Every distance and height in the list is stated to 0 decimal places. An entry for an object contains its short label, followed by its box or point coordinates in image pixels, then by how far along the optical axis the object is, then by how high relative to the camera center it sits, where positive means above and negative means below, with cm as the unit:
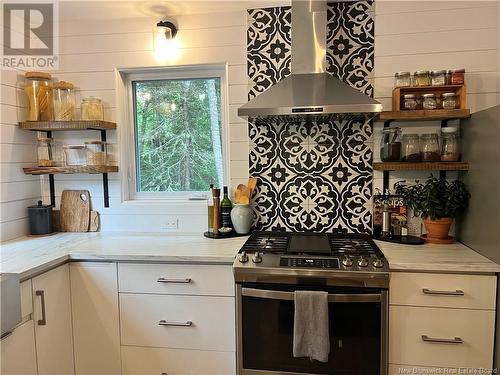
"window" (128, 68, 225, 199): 256 +29
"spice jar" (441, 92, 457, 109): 204 +39
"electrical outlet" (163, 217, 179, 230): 252 -37
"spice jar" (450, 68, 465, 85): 205 +52
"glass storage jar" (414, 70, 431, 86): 211 +53
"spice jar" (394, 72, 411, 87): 214 +53
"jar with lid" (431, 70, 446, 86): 208 +52
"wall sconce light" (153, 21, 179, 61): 237 +87
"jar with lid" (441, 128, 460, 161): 209 +13
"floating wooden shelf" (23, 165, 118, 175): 238 +2
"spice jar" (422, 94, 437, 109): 207 +39
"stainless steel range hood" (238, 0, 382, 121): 188 +45
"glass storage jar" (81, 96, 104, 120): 243 +44
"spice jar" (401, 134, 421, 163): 215 +12
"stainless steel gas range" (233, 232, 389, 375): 172 -69
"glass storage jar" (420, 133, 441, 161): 211 +12
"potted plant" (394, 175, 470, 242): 204 -21
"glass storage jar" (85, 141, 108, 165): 245 +14
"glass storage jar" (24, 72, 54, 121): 239 +53
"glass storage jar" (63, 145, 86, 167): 252 +12
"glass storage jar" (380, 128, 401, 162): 216 +14
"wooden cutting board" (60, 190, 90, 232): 257 -28
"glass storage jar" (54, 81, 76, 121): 242 +49
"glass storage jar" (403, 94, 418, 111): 209 +39
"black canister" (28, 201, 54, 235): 243 -31
